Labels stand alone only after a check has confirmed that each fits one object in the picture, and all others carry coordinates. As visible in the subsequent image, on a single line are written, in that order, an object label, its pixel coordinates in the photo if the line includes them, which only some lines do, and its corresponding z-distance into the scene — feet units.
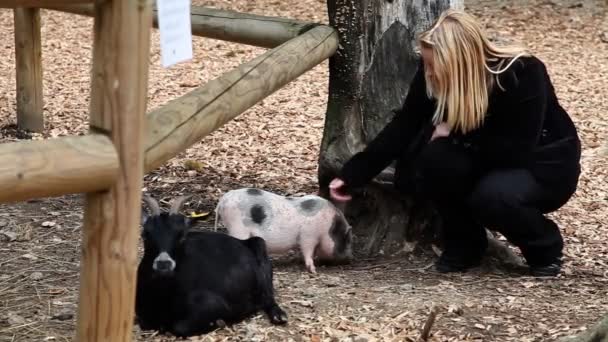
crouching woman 23.68
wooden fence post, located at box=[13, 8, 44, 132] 38.34
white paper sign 16.70
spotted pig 26.54
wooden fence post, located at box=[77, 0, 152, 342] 16.18
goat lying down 21.58
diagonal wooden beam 19.02
